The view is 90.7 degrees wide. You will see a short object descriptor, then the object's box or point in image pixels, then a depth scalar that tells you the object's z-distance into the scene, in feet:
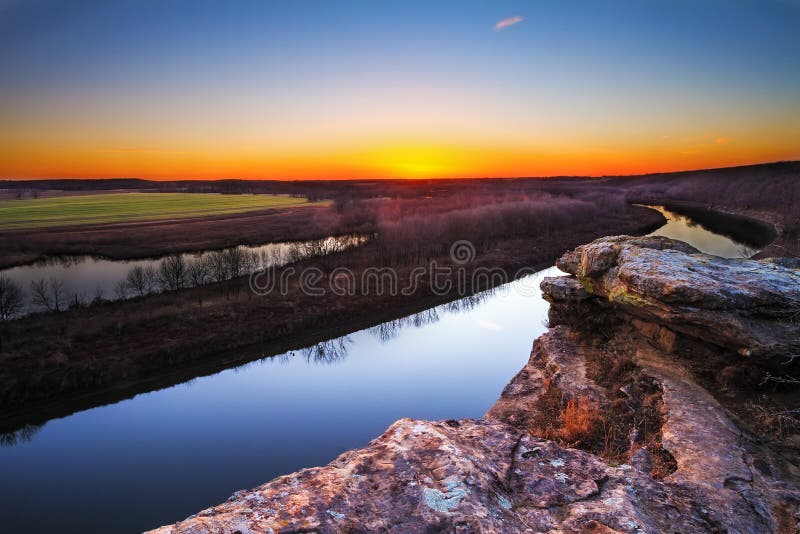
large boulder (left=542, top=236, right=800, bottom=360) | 22.85
